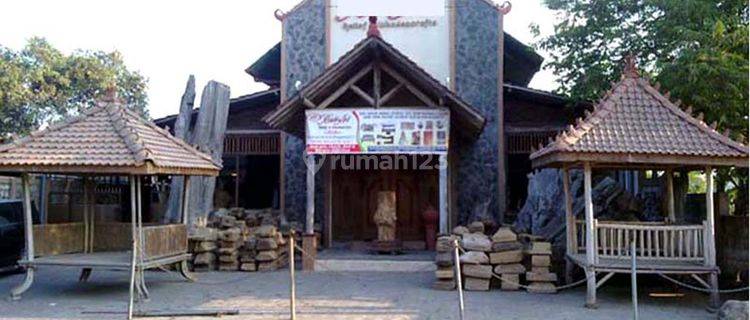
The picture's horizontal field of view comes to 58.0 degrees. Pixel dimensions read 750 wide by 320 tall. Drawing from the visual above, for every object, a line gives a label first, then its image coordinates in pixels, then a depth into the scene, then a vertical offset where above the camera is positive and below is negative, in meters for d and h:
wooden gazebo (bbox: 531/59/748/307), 9.35 +0.57
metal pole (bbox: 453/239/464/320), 7.97 -1.17
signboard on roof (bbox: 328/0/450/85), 16.86 +4.02
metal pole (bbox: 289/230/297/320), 8.40 -1.22
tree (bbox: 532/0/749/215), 11.69 +2.86
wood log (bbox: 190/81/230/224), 15.55 +1.58
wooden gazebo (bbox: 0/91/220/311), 9.95 +0.46
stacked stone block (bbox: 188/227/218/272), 13.38 -1.04
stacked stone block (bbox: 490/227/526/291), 11.06 -1.07
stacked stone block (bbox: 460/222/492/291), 11.01 -1.15
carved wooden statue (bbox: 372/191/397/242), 14.48 -0.50
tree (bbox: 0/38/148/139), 26.75 +4.85
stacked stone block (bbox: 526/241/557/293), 10.82 -1.22
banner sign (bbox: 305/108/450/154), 13.35 +1.30
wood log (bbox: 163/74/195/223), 15.42 +1.54
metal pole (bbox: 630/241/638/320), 8.20 -1.22
